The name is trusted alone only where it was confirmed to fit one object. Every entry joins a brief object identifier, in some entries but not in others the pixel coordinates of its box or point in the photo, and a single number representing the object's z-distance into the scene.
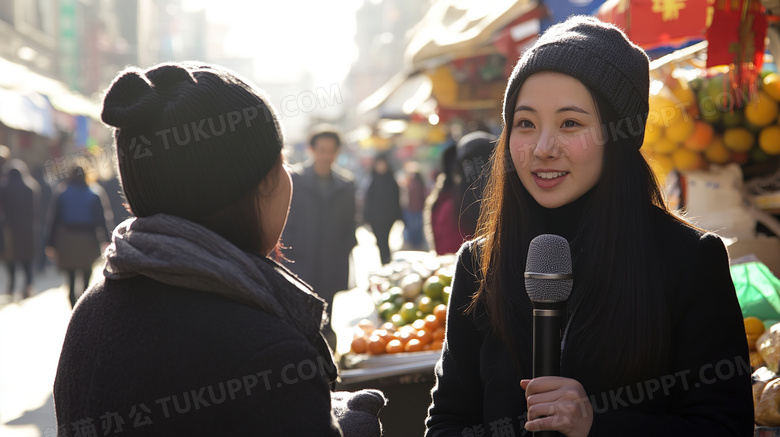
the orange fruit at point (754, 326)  3.70
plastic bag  3.88
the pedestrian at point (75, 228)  10.14
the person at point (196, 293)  1.53
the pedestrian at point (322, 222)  6.81
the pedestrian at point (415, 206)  19.31
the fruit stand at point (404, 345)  4.41
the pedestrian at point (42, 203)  16.14
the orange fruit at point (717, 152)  4.93
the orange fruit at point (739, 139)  4.83
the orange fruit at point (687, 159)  5.04
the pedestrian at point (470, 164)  5.47
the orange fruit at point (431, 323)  4.79
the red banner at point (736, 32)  3.98
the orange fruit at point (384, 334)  4.77
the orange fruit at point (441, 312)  4.85
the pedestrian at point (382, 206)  14.08
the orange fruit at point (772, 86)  4.75
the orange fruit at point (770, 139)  4.69
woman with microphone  1.95
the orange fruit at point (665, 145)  5.07
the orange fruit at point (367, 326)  5.14
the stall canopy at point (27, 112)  14.99
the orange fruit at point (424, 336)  4.66
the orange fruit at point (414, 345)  4.59
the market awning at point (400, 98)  12.30
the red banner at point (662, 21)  4.54
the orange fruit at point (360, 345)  4.73
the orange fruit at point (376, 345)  4.67
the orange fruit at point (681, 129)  4.91
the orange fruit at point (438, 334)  4.69
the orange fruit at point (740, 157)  4.93
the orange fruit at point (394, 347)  4.63
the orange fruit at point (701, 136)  4.91
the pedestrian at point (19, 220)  12.71
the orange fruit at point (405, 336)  4.72
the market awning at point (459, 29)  6.87
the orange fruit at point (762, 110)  4.68
